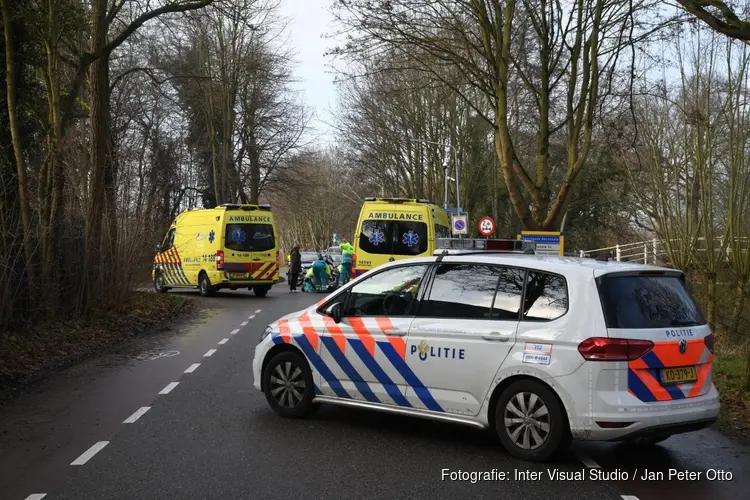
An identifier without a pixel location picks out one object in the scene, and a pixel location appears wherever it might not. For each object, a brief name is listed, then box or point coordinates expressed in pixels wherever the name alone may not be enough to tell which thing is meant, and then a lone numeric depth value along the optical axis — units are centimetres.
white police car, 582
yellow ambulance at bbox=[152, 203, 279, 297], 2453
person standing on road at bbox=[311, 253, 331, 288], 2880
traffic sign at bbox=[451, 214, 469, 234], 2994
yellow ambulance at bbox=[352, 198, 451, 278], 2014
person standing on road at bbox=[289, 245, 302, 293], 2953
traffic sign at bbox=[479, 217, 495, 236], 2944
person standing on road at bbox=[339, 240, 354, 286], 2650
